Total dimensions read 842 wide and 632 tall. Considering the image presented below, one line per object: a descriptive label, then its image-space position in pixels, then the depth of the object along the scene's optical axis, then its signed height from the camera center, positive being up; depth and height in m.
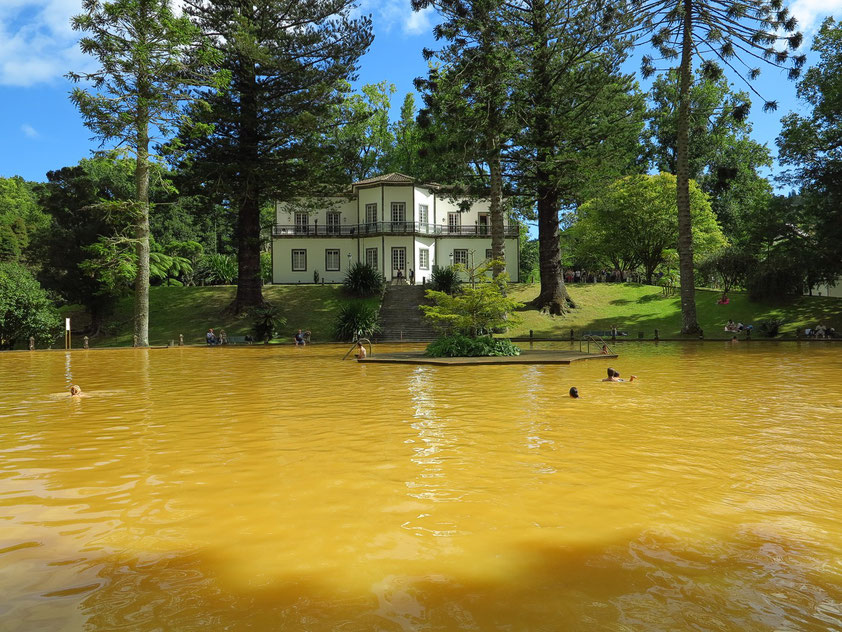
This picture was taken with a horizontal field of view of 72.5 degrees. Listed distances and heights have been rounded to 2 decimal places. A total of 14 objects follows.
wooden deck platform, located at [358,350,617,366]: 18.27 -1.20
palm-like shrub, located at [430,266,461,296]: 39.19 +2.89
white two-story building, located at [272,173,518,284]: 49.88 +7.88
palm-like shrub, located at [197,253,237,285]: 51.38 +4.96
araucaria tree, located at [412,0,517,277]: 26.75 +11.32
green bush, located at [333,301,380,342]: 33.00 +0.07
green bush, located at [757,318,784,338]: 30.94 -0.47
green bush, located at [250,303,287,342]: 34.31 +0.12
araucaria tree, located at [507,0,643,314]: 30.11 +12.21
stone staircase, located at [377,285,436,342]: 34.88 +0.50
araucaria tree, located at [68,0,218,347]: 26.58 +12.28
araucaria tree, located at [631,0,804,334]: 25.73 +12.85
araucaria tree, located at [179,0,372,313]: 32.88 +13.46
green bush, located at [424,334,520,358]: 19.95 -0.88
